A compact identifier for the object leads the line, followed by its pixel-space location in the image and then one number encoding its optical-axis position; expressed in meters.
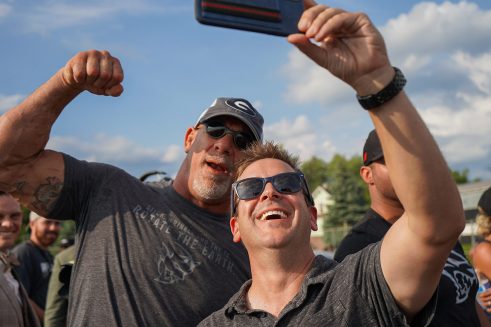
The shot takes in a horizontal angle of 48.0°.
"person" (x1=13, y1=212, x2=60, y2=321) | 6.76
